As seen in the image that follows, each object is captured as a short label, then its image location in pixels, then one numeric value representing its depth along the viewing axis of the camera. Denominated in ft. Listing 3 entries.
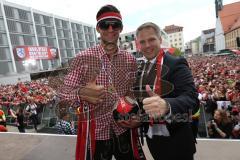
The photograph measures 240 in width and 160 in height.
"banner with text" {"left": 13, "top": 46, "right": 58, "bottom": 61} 150.20
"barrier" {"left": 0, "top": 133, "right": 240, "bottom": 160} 9.36
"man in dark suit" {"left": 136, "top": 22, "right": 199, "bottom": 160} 4.79
